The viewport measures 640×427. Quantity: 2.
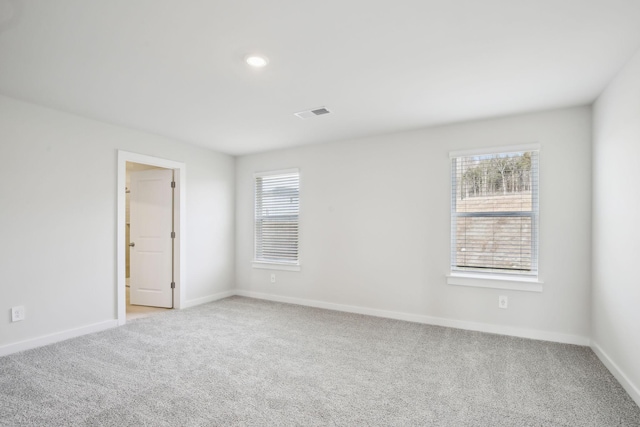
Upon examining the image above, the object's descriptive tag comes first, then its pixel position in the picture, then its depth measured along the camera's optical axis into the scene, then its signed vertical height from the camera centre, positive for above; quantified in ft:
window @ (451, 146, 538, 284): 11.87 +0.12
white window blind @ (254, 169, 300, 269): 17.10 -0.18
